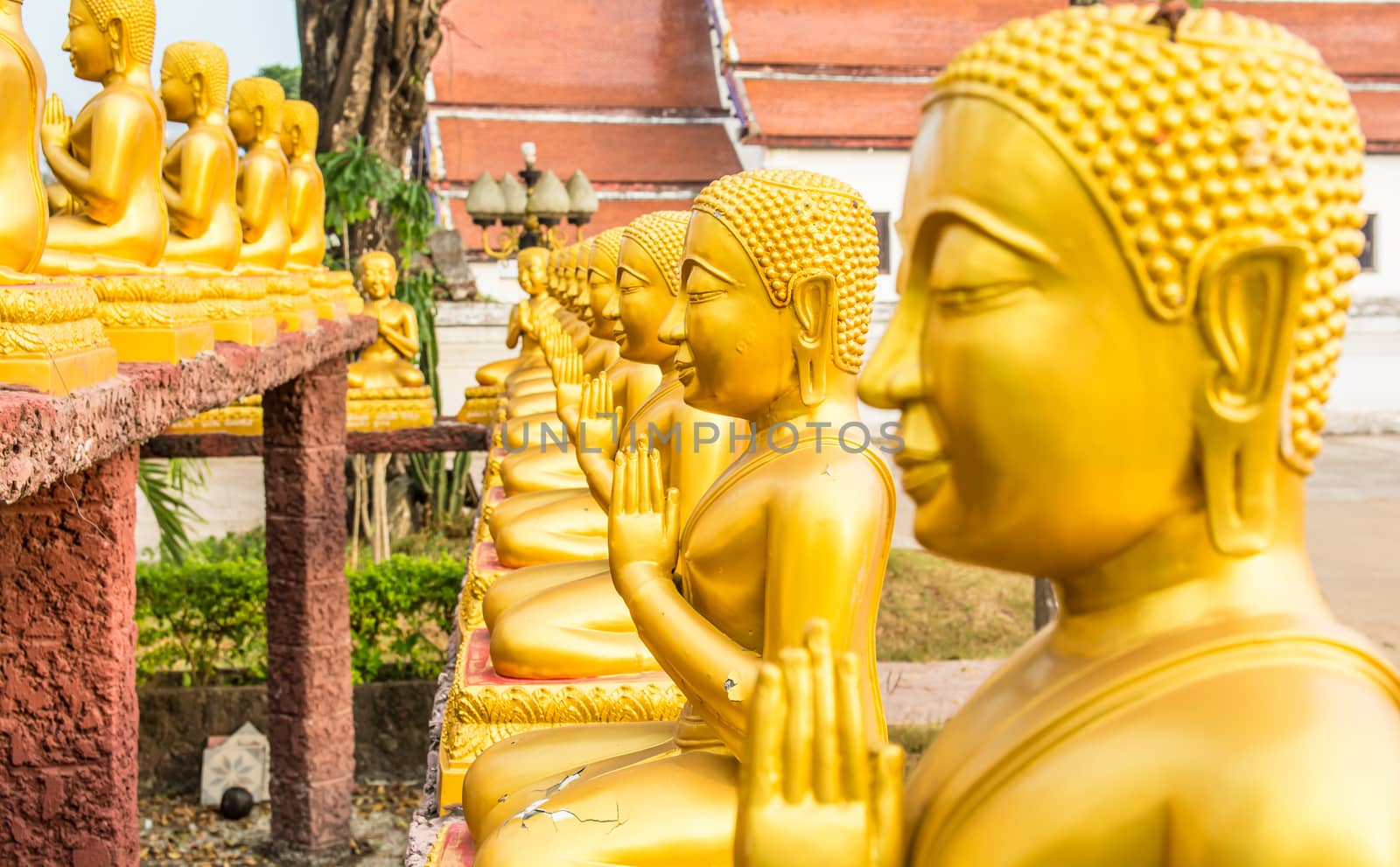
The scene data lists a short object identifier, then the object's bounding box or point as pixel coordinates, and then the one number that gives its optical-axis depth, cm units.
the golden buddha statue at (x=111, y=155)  351
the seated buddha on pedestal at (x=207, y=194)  408
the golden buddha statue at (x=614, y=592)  326
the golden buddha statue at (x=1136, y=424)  107
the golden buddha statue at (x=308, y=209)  652
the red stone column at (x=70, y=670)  316
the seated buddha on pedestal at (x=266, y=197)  519
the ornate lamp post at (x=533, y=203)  985
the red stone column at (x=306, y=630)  587
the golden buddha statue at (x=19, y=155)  272
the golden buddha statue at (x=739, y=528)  206
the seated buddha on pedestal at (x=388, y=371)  868
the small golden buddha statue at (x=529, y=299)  858
